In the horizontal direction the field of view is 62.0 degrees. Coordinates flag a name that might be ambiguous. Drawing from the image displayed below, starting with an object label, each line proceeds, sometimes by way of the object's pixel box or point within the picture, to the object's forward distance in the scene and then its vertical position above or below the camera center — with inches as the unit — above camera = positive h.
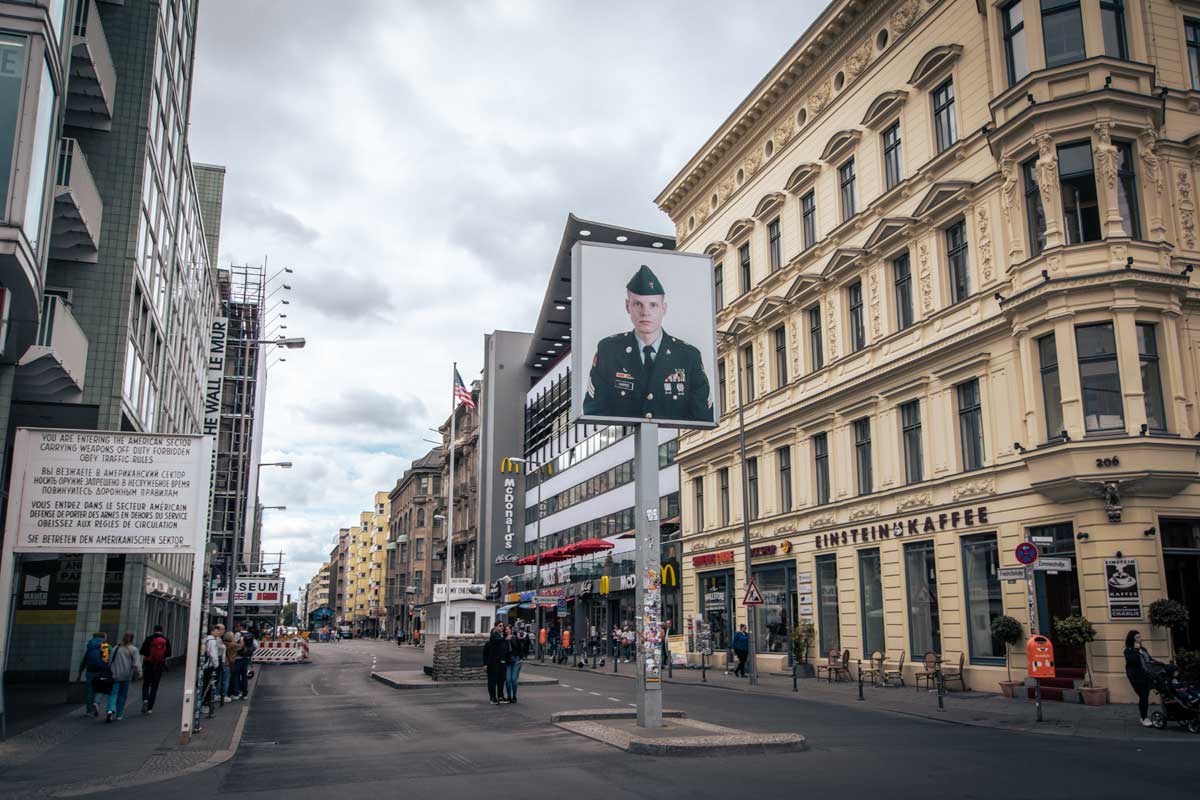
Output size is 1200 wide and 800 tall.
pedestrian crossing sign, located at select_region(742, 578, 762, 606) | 1188.4 +12.4
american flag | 1658.5 +356.0
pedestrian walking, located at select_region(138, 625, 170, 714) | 847.7 -44.9
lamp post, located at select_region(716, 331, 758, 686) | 1157.1 +89.1
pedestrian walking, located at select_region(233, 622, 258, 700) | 1019.9 -65.5
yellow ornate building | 846.5 +286.1
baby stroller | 634.2 -59.7
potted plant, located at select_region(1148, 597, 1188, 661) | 779.4 -8.1
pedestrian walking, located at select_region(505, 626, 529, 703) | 934.4 -47.0
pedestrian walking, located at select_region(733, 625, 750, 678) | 1280.8 -49.4
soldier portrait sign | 744.3 +202.6
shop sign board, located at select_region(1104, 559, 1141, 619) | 802.2 +10.8
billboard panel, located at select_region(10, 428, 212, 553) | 605.0 +72.9
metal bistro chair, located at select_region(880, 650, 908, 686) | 1084.6 -74.7
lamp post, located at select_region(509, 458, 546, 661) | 1964.8 +28.8
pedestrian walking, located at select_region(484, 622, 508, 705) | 915.4 -47.9
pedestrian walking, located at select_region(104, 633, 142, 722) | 768.9 -49.1
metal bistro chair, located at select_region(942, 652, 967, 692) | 984.3 -68.5
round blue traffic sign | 748.6 +37.7
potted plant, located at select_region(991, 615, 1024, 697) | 903.7 -25.2
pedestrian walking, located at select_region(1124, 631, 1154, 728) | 666.8 -45.6
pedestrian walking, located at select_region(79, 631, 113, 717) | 762.2 -40.6
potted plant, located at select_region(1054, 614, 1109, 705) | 805.9 -26.0
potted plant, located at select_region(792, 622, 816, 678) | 1279.5 -47.4
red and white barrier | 1987.0 -84.0
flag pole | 1609.3 +145.0
